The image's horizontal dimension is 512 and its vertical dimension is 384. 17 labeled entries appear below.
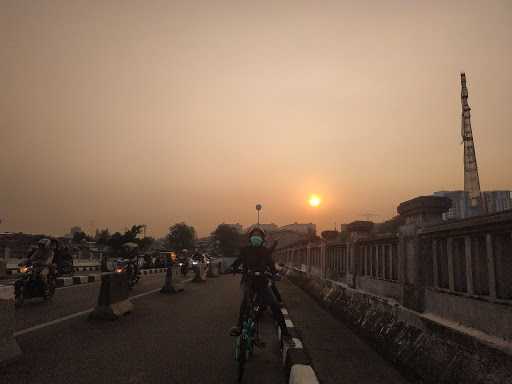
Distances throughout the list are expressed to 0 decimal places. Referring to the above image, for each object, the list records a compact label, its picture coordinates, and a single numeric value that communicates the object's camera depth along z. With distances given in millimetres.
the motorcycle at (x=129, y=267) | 15836
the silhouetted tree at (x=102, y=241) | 61294
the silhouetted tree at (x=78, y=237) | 69494
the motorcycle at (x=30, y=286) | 10652
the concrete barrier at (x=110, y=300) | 8648
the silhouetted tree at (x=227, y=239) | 153875
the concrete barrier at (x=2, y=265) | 10022
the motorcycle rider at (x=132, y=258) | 16219
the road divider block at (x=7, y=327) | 5125
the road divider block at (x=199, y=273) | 21781
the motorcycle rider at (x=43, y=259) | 10852
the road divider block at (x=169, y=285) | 14922
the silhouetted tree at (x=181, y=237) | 157375
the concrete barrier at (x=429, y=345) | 3455
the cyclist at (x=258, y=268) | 5949
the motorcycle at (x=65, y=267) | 12015
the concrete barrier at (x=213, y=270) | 29531
